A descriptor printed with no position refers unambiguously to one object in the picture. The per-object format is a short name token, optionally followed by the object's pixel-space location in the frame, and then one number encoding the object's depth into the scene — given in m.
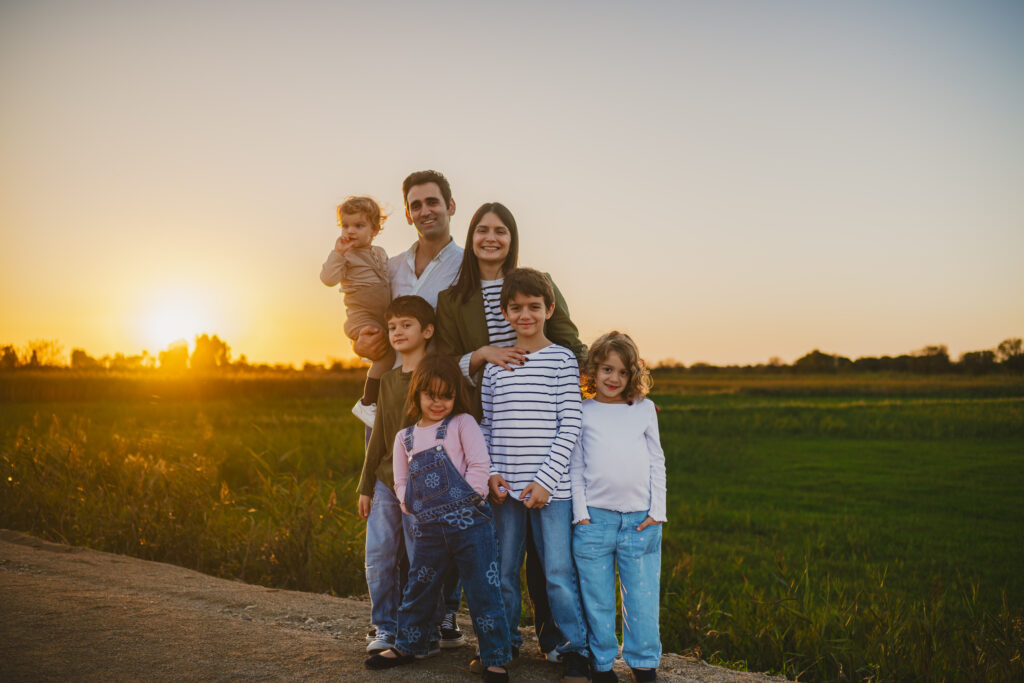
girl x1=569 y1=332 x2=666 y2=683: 3.27
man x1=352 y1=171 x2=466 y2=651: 3.94
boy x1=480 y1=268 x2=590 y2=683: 3.26
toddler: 4.04
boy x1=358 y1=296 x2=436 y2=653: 3.59
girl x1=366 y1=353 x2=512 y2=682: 3.18
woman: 3.52
